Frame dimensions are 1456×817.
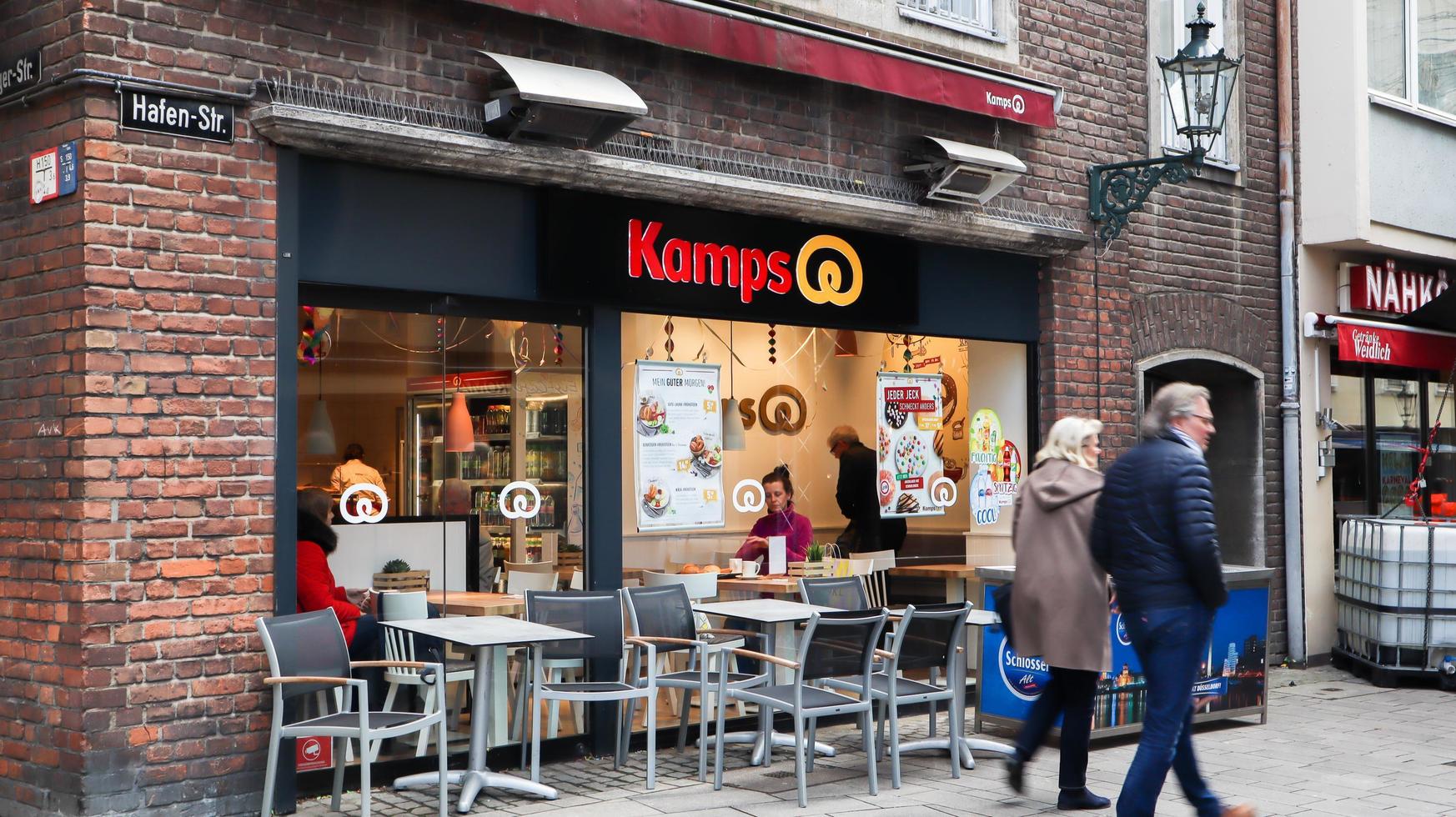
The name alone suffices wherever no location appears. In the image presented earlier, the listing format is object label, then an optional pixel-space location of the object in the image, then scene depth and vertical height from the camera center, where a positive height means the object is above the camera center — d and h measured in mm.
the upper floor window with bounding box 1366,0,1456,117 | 12383 +3611
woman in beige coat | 6293 -587
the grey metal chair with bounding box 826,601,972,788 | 7207 -989
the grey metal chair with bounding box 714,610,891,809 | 6637 -970
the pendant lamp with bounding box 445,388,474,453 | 7445 +187
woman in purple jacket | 9273 -399
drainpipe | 11641 +960
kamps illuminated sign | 7734 +1167
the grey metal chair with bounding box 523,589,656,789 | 7062 -950
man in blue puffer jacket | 5578 -459
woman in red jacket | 6859 -515
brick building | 6020 +1064
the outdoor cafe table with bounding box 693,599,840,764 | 7473 -796
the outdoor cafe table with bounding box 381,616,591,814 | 6551 -1057
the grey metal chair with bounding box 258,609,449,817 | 6020 -937
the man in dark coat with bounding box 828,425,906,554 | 9508 -104
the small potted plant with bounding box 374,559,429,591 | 7316 -577
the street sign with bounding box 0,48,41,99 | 6211 +1729
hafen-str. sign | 6117 +1524
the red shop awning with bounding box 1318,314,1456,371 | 11781 +1006
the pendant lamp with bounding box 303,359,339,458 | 6816 +142
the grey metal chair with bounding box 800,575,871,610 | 8180 -742
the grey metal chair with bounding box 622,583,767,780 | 7488 -925
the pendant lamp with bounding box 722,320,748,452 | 8797 +215
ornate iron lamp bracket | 10016 +1930
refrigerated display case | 7340 +53
